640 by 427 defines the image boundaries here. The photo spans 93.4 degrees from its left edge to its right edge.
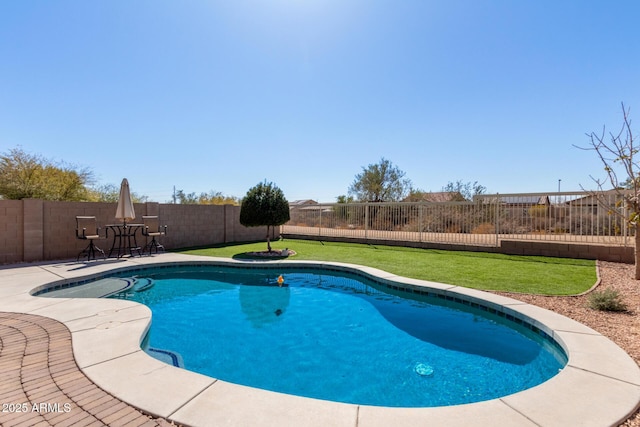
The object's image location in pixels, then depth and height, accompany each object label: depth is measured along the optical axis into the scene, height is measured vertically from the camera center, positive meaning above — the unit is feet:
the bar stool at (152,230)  35.61 -1.86
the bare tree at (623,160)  19.69 +3.70
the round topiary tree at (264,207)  35.12 +0.86
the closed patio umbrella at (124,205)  31.89 +1.01
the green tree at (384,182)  100.89 +10.81
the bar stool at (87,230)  30.14 -1.57
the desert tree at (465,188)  73.59 +6.58
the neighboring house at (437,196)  76.34 +5.01
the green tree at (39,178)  37.83 +5.26
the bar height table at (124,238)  34.10 -2.81
